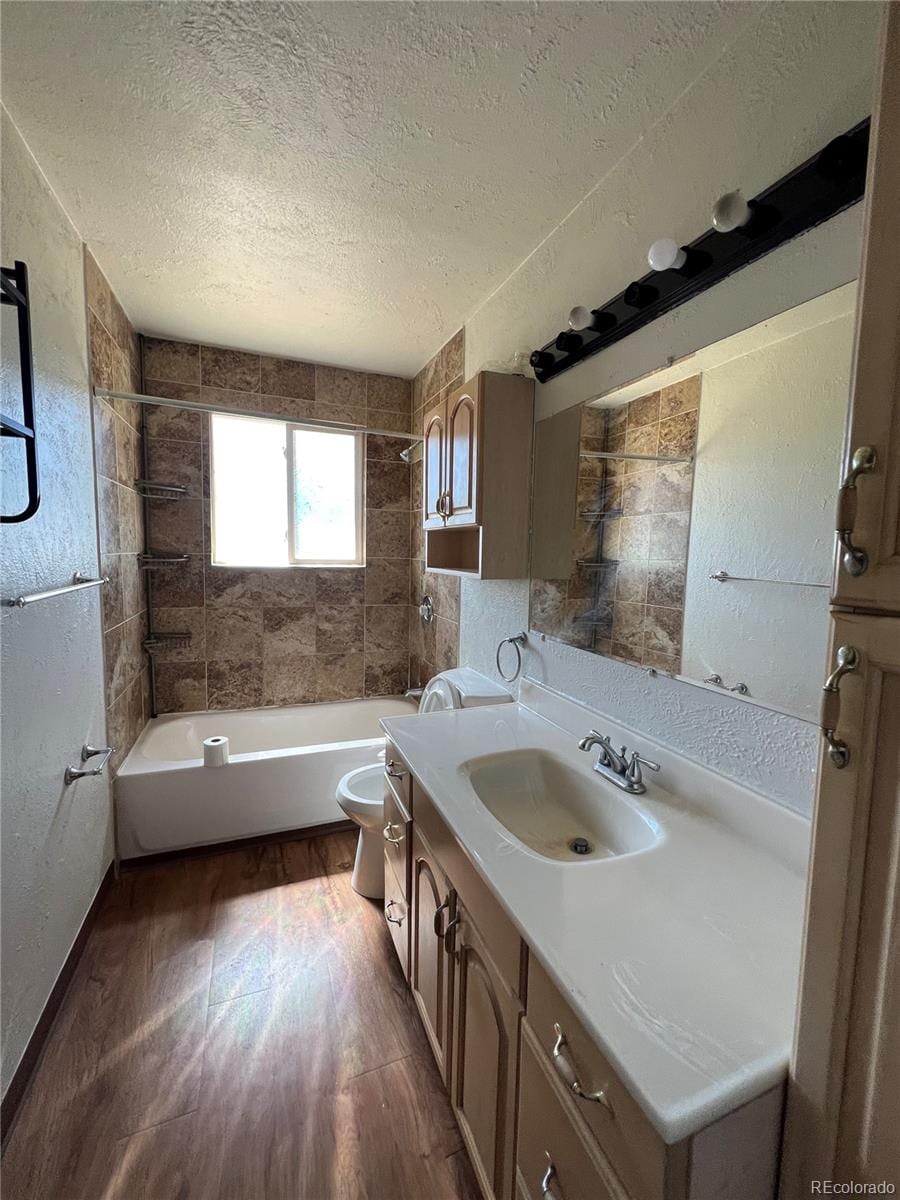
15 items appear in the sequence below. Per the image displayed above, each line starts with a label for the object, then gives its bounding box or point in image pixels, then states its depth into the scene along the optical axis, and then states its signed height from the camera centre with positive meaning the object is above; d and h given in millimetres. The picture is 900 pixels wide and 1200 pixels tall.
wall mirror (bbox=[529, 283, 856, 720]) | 872 +121
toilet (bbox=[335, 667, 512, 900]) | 1873 -989
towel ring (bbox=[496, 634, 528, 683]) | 1824 -341
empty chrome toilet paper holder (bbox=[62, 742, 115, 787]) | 1555 -750
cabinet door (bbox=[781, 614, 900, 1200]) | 471 -397
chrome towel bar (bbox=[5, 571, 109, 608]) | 1207 -127
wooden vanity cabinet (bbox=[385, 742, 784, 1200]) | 544 -790
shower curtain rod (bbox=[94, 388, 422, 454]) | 1956 +642
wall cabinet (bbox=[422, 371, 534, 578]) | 1686 +328
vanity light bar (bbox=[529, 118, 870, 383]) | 788 +659
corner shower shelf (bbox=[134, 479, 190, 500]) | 2557 +328
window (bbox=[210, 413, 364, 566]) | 2863 +369
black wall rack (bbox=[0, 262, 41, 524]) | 992 +371
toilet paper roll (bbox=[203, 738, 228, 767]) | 2201 -941
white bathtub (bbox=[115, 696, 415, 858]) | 2141 -1129
